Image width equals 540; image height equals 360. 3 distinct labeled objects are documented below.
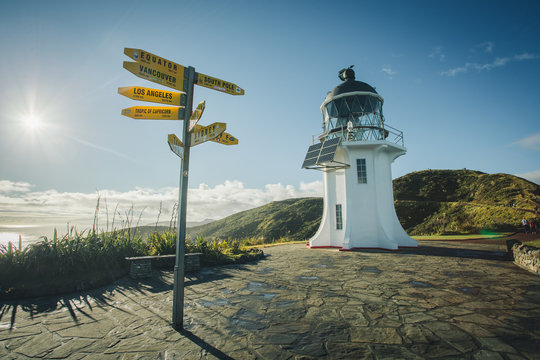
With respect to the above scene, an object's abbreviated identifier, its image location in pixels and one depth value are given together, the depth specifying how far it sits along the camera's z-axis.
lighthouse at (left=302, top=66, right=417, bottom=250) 13.30
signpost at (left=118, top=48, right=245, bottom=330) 3.64
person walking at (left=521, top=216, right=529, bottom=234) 17.01
